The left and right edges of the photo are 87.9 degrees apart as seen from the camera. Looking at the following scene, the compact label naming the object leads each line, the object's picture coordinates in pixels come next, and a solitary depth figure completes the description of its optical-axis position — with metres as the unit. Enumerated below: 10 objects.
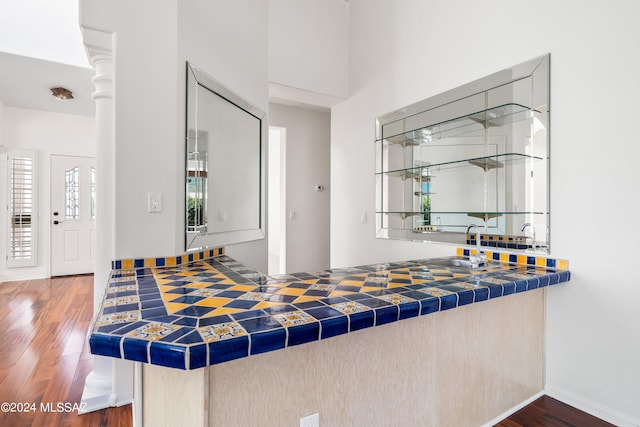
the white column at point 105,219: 1.89
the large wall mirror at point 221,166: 2.07
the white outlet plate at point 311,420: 1.15
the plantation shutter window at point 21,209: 4.97
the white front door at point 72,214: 5.31
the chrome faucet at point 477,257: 2.06
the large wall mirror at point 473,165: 2.04
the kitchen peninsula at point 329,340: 0.94
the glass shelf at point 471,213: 2.13
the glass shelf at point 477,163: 2.13
